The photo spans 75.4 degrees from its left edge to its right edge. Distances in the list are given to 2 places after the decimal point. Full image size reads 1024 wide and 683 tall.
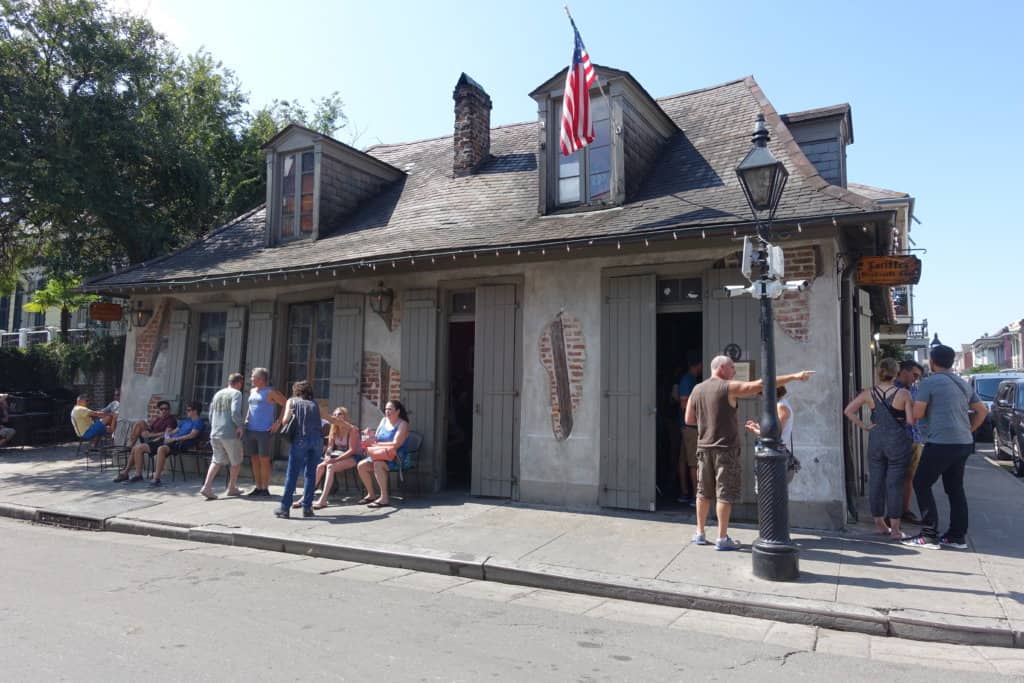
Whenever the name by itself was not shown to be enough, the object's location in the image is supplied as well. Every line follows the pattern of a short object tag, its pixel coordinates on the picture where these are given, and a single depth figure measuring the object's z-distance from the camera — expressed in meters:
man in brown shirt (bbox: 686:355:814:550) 6.05
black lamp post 5.32
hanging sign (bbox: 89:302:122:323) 12.43
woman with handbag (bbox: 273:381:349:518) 7.86
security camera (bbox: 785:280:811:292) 5.66
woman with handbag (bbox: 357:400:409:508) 8.33
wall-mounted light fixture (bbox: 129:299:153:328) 11.72
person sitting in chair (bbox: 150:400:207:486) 10.06
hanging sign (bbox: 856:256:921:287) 7.52
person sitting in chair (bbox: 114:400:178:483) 10.24
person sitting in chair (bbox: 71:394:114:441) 12.27
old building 7.23
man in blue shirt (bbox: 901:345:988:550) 6.24
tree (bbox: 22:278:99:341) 18.38
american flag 8.50
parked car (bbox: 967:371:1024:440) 19.34
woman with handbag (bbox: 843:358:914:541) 6.54
